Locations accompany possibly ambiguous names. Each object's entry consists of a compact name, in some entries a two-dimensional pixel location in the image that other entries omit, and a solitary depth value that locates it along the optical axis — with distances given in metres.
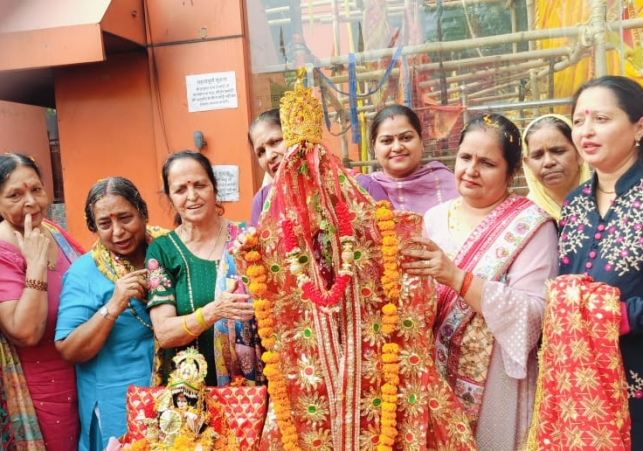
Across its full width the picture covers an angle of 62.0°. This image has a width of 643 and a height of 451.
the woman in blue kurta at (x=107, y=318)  2.24
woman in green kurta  2.10
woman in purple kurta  2.68
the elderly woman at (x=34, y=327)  2.37
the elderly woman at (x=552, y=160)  2.48
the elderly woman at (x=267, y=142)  2.56
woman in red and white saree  1.80
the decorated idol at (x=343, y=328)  1.73
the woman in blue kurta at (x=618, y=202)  1.70
